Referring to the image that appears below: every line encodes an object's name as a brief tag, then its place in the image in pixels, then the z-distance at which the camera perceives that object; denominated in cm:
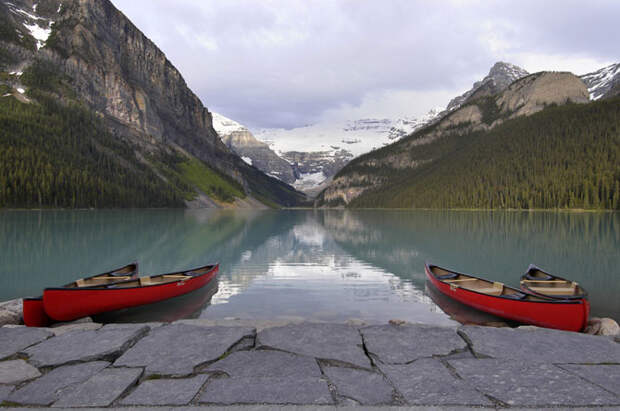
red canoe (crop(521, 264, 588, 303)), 1714
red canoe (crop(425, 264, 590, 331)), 1314
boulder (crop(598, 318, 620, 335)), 1221
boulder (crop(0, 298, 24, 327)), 1298
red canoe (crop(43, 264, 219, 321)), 1396
